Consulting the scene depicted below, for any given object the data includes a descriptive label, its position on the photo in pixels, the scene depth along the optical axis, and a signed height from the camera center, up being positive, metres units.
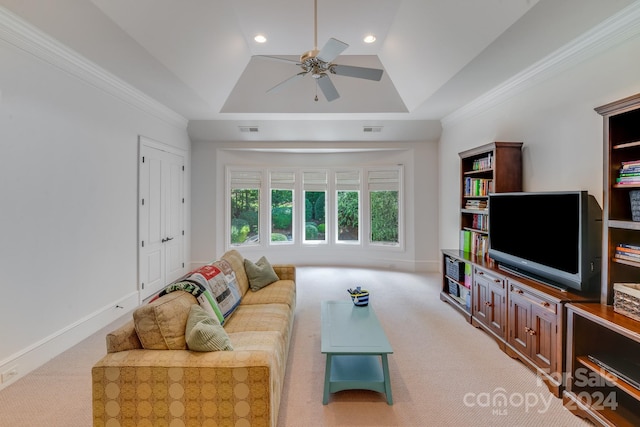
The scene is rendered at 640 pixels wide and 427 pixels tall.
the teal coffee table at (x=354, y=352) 2.05 -0.99
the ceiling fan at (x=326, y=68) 2.22 +1.30
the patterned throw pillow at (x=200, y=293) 2.10 -0.62
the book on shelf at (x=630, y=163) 1.86 +0.34
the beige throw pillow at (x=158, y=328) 1.68 -0.70
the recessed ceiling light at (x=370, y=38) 3.56 +2.23
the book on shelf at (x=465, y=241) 3.91 -0.39
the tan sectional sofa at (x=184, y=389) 1.53 -0.97
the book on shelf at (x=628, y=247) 1.85 -0.22
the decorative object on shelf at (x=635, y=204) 1.83 +0.07
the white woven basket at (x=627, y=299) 1.78 -0.55
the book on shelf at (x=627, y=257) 1.83 -0.28
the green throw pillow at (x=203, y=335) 1.63 -0.73
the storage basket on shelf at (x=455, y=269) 3.78 -0.76
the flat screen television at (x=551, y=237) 2.20 -0.21
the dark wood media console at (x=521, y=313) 2.16 -0.93
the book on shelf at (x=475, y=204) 3.67 +0.13
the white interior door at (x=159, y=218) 4.16 -0.10
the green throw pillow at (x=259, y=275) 3.29 -0.74
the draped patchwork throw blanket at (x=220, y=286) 2.43 -0.68
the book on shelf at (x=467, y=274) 3.54 -0.78
